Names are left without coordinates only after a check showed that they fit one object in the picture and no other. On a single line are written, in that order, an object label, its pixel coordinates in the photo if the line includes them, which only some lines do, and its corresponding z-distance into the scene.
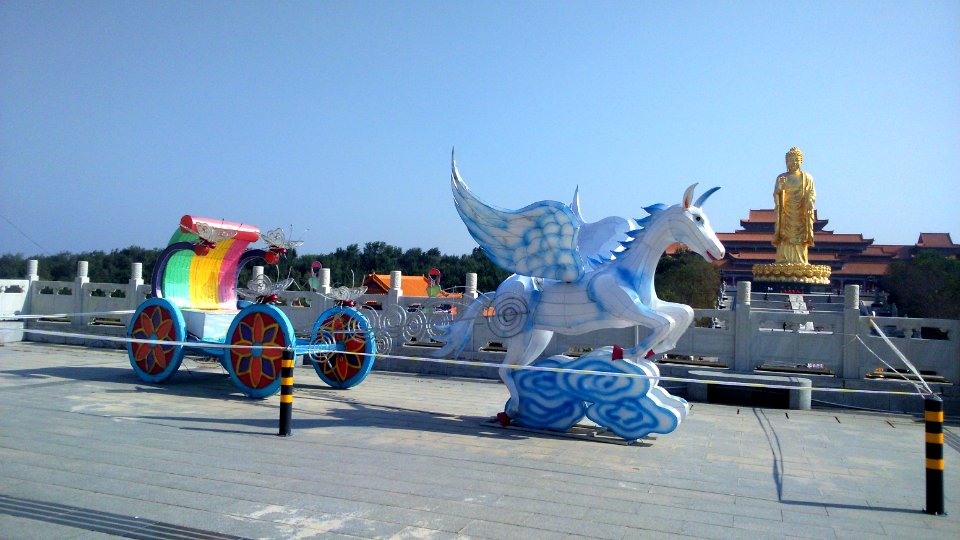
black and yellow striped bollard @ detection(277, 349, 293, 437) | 6.74
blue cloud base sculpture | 6.71
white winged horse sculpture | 7.03
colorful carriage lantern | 8.87
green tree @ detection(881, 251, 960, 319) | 22.53
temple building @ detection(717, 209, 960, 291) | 41.44
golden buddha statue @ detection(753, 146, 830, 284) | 20.47
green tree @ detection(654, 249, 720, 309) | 24.44
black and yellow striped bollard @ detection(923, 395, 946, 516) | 4.84
